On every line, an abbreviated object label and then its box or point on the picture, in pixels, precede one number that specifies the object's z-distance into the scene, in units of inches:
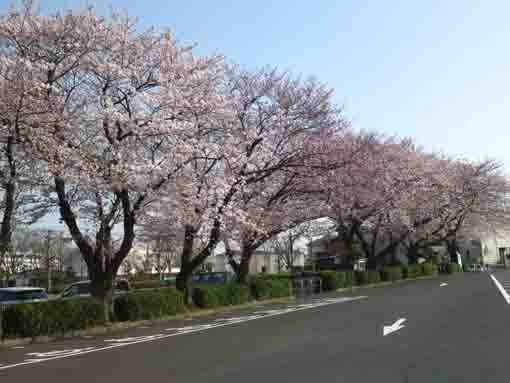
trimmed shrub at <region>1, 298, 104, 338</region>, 490.0
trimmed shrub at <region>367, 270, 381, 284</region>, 1482.5
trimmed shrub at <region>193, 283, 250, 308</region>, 770.2
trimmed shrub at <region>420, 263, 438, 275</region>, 2006.9
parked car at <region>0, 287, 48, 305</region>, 761.9
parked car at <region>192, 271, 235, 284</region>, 1263.5
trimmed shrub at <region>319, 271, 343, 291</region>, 1250.0
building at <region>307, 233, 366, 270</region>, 1657.2
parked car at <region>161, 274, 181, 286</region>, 1528.1
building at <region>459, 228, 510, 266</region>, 3260.3
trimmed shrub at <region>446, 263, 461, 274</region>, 2268.8
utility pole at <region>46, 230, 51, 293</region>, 1678.4
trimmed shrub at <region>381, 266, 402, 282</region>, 1607.8
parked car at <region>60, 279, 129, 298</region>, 963.3
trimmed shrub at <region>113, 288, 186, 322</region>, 619.5
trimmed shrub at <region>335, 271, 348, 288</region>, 1288.1
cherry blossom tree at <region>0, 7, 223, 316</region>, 525.7
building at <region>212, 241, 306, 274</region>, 2714.1
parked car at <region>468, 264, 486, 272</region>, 2505.2
